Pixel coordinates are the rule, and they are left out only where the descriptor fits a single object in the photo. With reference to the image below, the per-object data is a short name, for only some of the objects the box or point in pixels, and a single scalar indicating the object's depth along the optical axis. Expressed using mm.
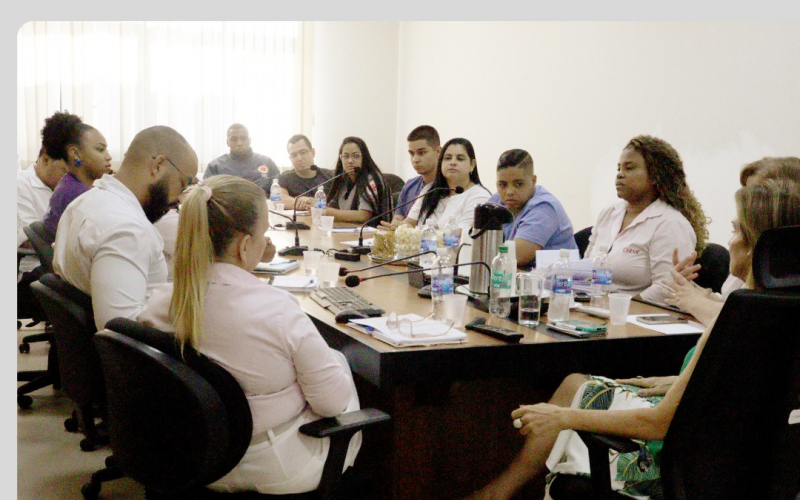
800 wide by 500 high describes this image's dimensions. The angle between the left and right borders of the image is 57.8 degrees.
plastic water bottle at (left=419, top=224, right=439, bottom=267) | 2945
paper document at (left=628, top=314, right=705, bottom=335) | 2031
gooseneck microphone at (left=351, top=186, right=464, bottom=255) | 3377
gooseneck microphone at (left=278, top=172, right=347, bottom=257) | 3355
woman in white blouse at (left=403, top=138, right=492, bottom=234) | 3883
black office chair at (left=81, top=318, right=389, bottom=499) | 1318
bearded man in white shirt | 1956
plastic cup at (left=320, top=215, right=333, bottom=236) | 4116
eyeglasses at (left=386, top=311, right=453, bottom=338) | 1836
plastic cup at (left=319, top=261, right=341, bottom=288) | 2695
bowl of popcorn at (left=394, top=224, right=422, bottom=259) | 3129
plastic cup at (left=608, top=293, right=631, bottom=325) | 2098
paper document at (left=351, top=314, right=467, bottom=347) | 1782
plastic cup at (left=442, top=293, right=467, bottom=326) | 2029
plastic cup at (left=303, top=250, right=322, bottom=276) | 2986
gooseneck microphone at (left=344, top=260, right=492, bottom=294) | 2434
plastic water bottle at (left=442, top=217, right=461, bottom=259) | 3094
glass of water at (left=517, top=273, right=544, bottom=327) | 2066
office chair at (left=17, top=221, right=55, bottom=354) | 2871
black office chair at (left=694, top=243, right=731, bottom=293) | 2723
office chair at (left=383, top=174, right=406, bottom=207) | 5969
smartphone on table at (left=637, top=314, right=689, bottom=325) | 2137
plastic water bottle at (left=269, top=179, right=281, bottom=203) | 5367
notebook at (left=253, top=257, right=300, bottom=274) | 2867
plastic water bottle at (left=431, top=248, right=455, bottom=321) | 2166
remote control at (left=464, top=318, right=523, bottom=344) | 1840
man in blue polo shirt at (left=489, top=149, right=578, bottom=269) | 3180
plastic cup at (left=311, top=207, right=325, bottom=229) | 4561
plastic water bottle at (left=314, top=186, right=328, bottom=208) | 4898
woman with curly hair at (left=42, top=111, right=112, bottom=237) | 3213
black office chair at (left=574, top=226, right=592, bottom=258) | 3586
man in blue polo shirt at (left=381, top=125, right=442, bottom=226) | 4438
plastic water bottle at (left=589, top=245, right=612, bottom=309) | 2357
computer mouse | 2027
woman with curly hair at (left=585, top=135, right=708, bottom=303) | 2854
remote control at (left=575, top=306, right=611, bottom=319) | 2176
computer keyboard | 2152
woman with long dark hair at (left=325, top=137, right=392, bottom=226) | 4832
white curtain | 6301
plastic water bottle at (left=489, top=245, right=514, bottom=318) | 2146
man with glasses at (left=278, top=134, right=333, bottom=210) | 5941
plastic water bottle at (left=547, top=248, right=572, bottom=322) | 2074
